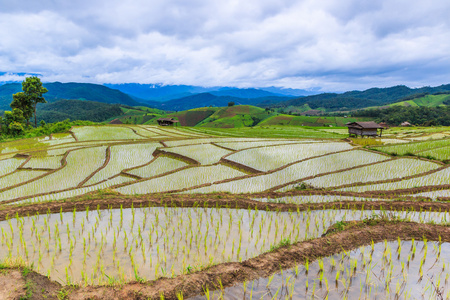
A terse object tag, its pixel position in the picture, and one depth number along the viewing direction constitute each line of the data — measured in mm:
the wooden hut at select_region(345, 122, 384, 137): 31153
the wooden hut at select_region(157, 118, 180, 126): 54506
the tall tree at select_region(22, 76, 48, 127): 33397
